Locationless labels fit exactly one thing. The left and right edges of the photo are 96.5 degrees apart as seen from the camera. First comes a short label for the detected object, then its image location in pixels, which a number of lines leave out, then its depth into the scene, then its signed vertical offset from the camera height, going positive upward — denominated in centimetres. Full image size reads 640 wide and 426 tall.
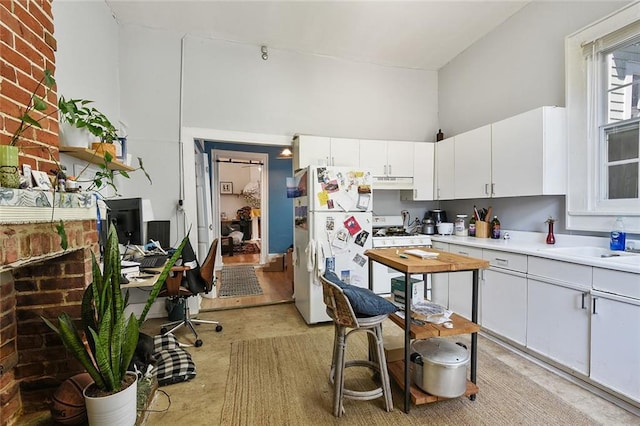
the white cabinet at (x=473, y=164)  301 +51
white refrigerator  289 -18
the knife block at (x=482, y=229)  323 -23
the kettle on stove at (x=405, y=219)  405 -14
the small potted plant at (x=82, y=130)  178 +55
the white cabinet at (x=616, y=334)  167 -77
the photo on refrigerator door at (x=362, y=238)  302 -31
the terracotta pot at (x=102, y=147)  209 +47
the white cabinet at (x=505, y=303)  235 -83
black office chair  255 -71
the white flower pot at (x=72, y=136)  188 +50
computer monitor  241 -8
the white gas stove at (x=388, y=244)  335 -42
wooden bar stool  160 -76
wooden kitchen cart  165 -64
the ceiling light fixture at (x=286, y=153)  399 +82
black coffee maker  392 -8
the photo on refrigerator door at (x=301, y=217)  306 -8
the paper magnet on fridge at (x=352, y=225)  298 -17
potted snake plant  124 -59
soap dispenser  210 -20
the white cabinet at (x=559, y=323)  193 -83
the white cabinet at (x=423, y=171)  374 +50
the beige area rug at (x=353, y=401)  166 -122
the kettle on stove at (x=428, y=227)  366 -23
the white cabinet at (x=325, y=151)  332 +70
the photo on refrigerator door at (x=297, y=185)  307 +28
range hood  361 +34
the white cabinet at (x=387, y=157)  355 +66
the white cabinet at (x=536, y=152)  249 +51
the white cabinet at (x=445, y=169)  350 +50
